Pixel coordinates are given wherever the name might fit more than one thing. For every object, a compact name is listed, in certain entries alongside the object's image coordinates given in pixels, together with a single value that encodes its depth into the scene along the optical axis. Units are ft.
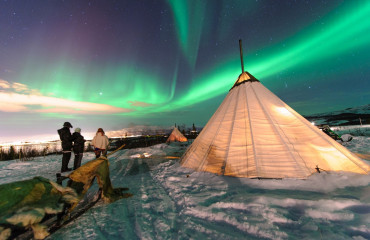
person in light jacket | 21.24
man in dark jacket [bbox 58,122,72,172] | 18.62
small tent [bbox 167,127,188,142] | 71.61
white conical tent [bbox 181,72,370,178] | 12.43
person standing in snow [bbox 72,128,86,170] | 19.17
